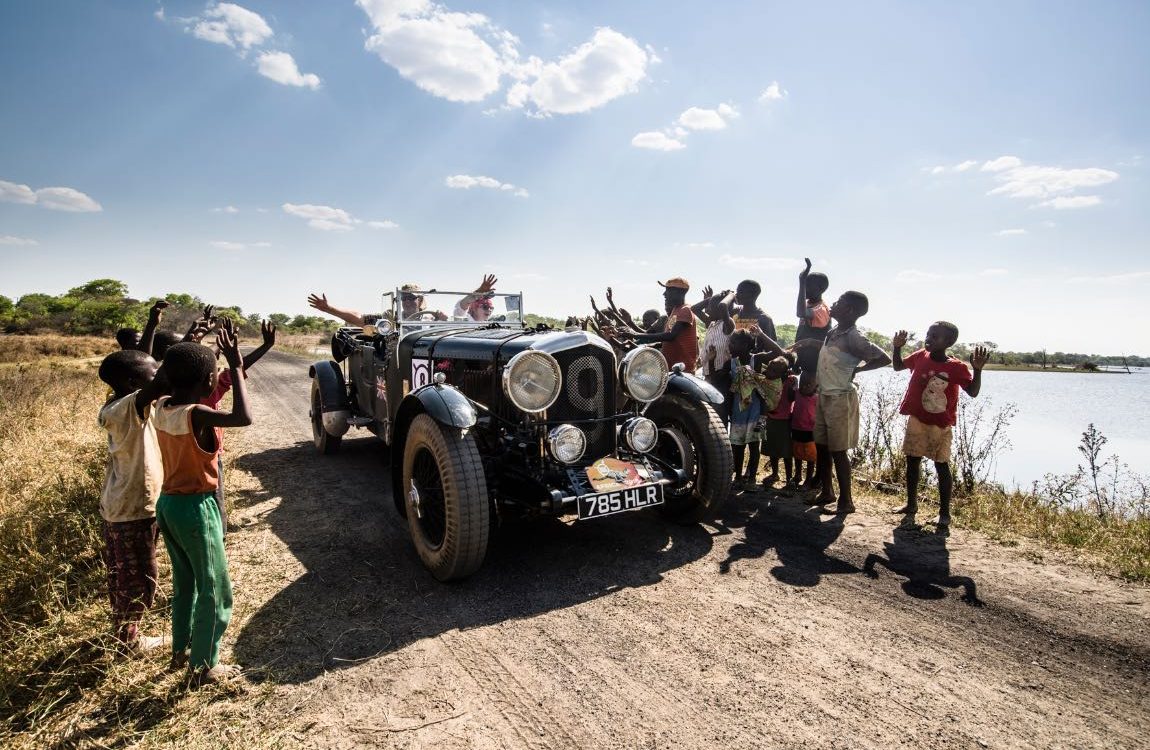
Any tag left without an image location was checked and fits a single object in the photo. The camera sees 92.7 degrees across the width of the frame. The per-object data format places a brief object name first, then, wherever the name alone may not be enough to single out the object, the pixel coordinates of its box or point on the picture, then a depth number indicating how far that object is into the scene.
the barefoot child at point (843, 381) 4.58
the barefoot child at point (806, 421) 5.21
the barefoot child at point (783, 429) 5.40
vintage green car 3.29
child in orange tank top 2.27
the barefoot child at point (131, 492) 2.41
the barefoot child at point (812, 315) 5.38
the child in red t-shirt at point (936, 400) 4.25
